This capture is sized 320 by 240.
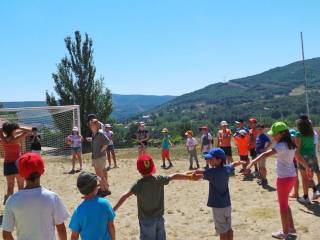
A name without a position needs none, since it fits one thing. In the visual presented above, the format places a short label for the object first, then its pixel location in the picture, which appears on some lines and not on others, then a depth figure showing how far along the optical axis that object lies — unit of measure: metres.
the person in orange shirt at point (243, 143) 12.81
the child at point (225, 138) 13.38
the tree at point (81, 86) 41.53
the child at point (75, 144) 15.25
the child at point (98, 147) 10.12
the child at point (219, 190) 5.85
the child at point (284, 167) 6.90
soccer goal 24.17
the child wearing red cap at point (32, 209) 4.03
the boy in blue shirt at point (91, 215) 4.25
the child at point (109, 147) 15.45
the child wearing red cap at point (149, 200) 5.15
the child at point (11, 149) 8.27
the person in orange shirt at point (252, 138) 12.48
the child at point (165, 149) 16.12
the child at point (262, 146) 11.12
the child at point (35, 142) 12.45
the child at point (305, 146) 8.84
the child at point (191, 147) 15.34
